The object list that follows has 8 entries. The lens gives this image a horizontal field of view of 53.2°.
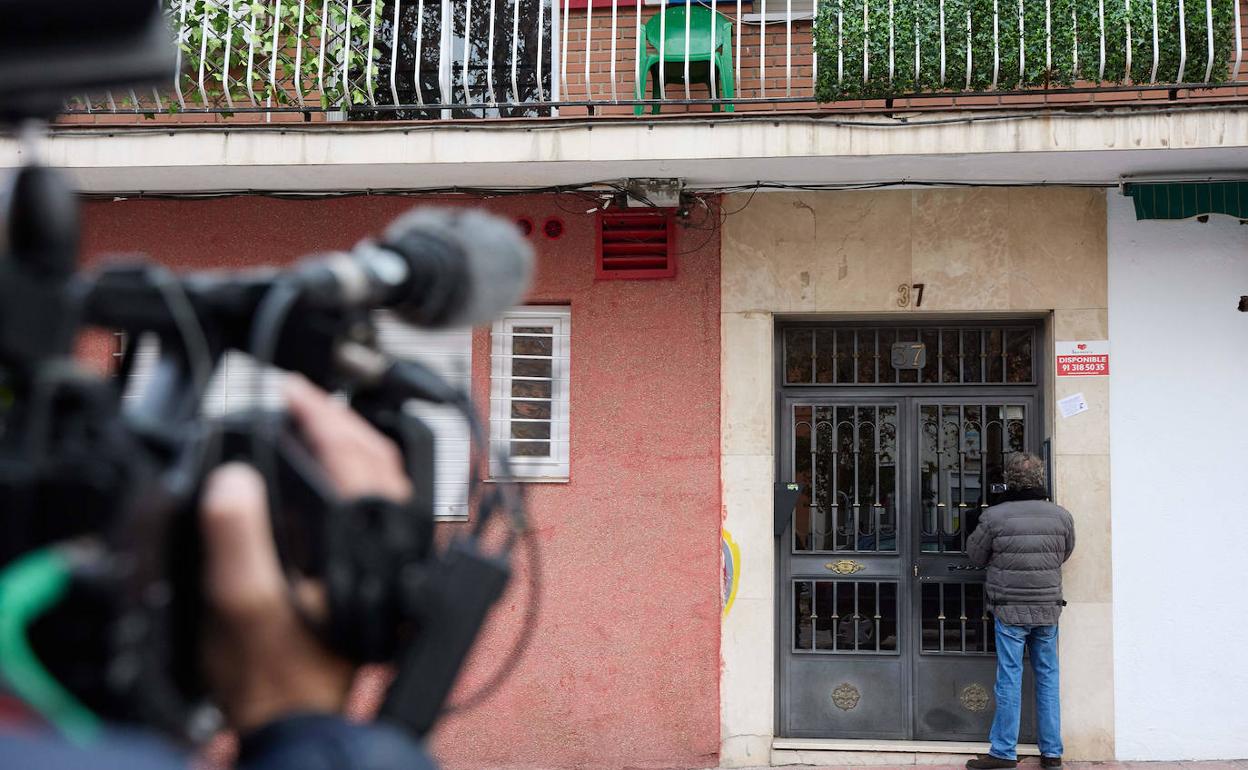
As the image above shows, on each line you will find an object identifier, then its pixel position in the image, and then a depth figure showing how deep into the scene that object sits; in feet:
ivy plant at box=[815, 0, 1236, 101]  21.45
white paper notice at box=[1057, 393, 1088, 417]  23.41
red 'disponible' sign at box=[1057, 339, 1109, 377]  23.43
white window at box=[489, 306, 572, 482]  24.50
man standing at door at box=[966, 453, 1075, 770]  22.27
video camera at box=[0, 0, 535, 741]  3.61
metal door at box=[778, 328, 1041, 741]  24.23
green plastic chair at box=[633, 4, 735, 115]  23.77
